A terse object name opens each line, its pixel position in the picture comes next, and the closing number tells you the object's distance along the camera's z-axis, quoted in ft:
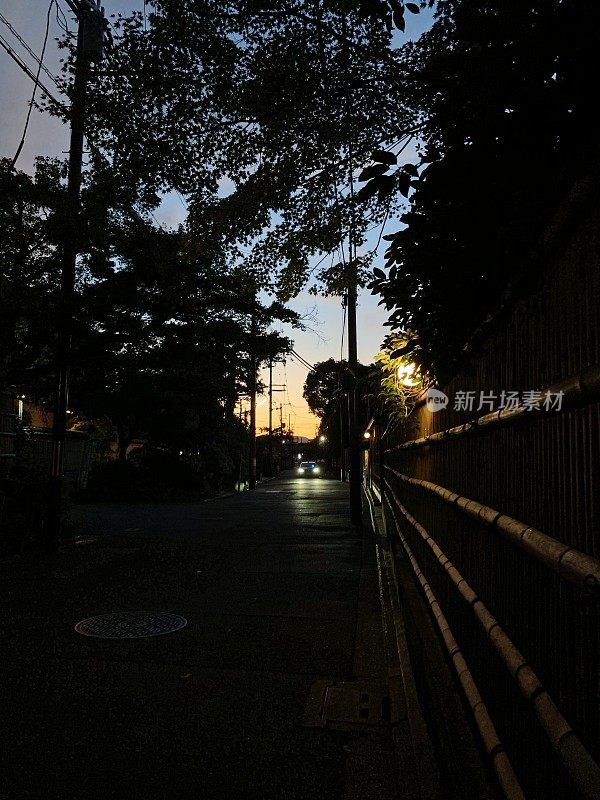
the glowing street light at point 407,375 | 18.93
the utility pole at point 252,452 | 130.50
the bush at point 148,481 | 84.79
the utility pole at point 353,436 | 53.16
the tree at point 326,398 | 233.96
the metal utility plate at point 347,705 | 13.09
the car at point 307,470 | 246.74
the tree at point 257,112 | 19.04
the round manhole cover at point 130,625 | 19.36
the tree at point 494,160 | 7.16
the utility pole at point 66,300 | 34.88
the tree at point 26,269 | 34.47
